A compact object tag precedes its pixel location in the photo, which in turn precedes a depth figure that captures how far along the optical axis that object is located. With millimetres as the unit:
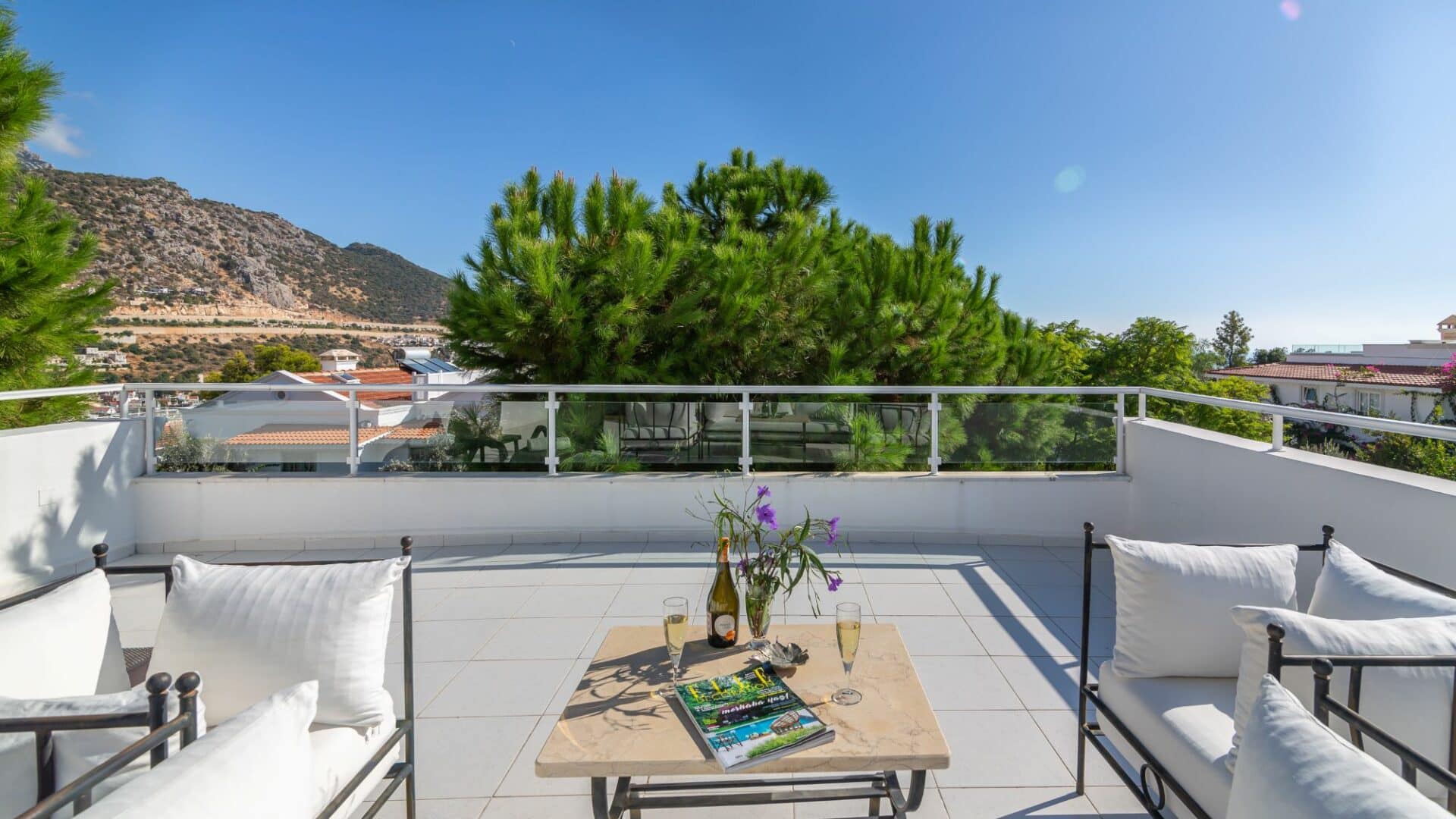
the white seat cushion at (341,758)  1414
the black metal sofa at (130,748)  824
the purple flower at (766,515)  1736
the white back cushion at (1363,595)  1471
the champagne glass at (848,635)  1631
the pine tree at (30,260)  4996
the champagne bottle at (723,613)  1854
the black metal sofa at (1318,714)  995
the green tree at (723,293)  5891
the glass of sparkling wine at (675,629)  1706
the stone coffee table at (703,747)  1338
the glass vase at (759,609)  1813
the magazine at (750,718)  1363
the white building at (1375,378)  22719
